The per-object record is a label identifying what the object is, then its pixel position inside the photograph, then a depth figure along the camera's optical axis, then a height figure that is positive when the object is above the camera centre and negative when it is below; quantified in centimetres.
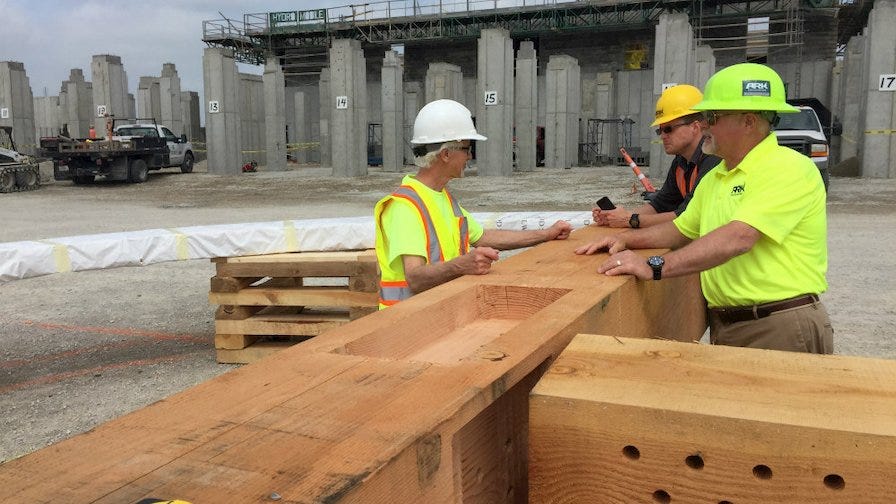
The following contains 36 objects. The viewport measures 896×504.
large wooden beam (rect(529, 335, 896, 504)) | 113 -44
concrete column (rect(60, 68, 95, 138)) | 3438 +197
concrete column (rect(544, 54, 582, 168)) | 2695 +126
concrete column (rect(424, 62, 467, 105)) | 2712 +231
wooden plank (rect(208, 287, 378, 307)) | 537 -108
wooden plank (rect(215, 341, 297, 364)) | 563 -154
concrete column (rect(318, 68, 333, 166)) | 3288 +158
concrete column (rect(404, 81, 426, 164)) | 3397 +194
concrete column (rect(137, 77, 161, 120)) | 3550 +234
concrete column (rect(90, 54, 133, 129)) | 3117 +254
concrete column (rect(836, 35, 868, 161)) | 2276 +147
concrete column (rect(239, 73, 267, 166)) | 3344 +138
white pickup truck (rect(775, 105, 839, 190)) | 1337 +12
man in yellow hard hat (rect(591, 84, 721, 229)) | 388 -2
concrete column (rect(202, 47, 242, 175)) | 2716 +132
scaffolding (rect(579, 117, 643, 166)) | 3131 +16
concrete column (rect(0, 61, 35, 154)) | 3059 +180
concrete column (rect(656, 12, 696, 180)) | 2067 +251
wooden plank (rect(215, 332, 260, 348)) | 562 -144
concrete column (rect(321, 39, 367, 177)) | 2461 +128
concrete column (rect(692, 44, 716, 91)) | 2375 +254
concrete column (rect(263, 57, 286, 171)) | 2969 +134
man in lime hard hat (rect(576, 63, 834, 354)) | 255 -31
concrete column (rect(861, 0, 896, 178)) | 1870 +107
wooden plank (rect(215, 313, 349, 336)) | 552 -131
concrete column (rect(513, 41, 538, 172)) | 2539 +134
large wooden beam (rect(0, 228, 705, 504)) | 104 -45
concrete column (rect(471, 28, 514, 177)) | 2303 +160
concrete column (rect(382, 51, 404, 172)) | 2678 +123
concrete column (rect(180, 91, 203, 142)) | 3756 +175
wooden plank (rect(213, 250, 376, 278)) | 531 -83
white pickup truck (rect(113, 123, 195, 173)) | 2522 +25
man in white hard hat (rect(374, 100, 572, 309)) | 299 -29
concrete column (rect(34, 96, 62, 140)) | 4072 +175
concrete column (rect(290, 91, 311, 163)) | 3678 +104
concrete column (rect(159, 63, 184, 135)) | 3403 +221
